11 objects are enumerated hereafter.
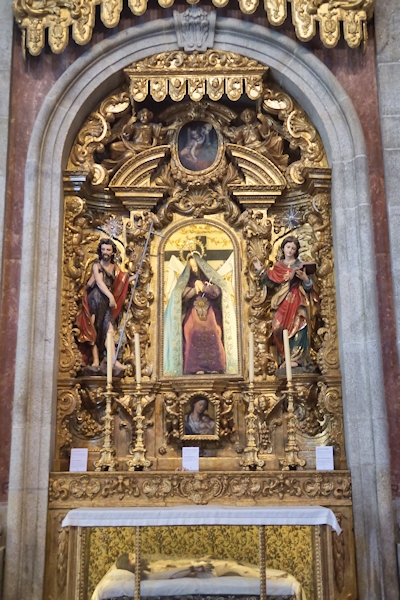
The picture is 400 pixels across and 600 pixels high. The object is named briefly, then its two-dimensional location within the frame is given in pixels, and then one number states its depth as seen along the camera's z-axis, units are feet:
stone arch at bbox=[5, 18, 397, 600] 21.27
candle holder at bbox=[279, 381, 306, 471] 22.98
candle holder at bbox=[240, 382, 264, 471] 23.30
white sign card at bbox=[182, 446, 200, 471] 23.26
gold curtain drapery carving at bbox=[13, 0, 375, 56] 24.91
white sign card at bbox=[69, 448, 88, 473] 23.00
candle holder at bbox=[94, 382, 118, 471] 22.81
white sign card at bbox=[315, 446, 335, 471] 22.58
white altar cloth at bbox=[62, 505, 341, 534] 18.61
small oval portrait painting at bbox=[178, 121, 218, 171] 27.55
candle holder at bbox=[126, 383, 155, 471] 23.11
